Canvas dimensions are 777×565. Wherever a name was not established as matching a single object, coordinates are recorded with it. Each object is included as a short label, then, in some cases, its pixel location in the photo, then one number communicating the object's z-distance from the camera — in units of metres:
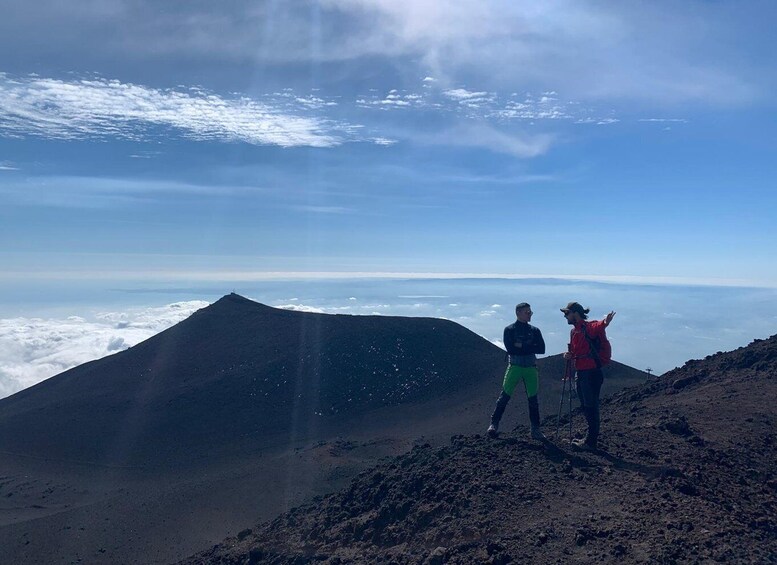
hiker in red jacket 8.36
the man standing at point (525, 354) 8.95
